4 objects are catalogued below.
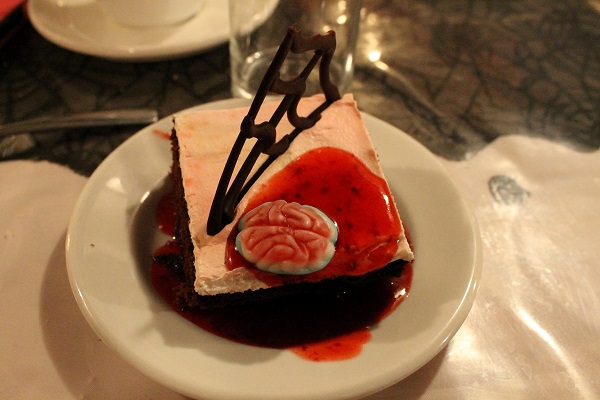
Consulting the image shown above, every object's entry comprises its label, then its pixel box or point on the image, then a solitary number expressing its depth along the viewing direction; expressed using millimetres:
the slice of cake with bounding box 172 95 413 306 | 279
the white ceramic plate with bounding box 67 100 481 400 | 262
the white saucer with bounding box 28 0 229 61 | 418
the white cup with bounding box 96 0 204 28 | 431
